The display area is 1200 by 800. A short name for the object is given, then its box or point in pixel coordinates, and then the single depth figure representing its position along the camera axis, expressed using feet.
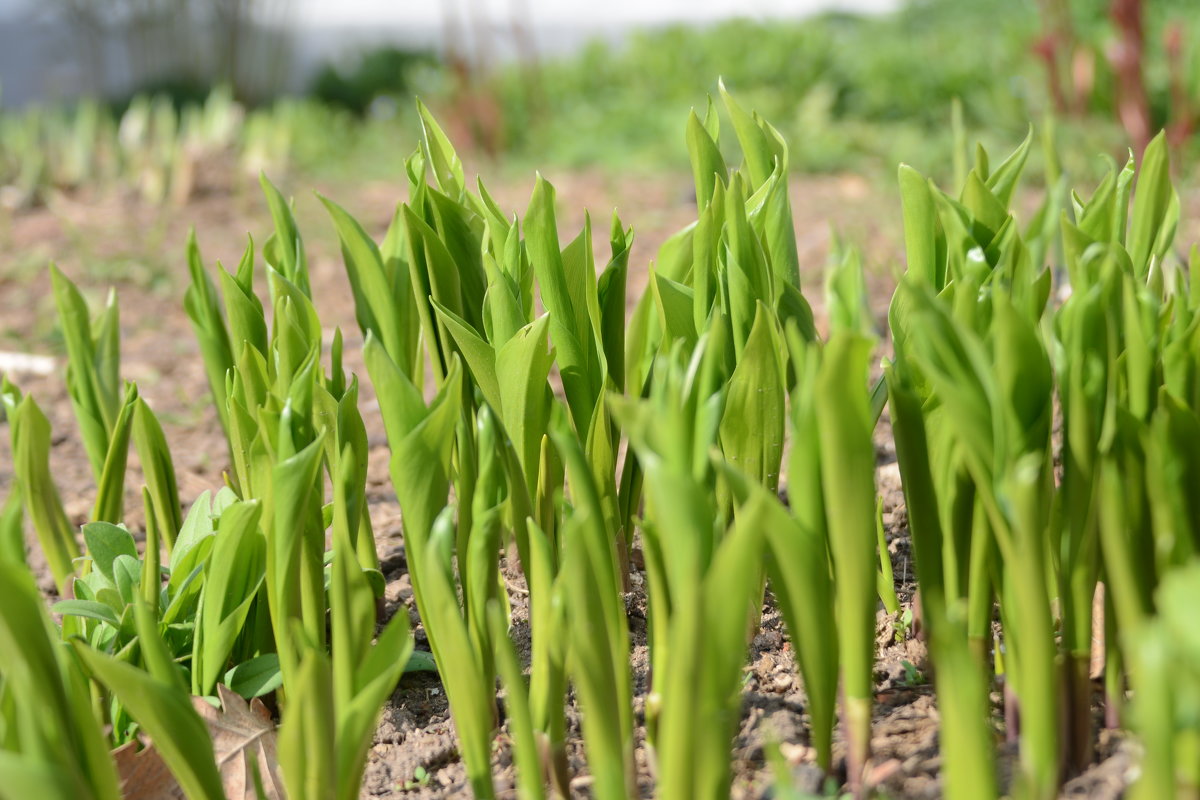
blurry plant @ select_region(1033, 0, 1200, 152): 11.66
